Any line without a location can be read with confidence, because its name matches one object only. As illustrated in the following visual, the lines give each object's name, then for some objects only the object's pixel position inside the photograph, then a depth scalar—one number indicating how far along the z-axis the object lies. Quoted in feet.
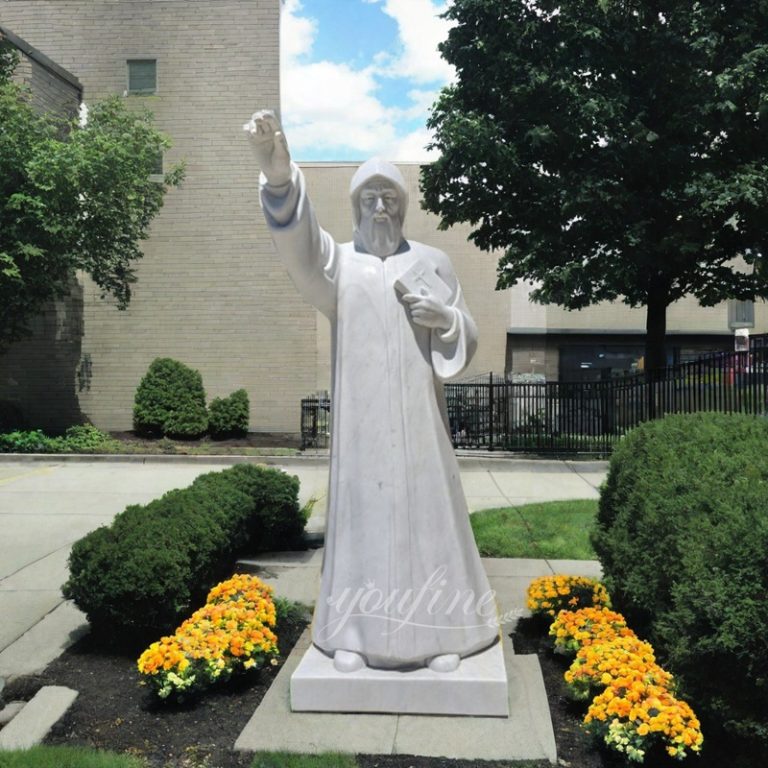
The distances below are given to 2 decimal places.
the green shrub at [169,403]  56.75
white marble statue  11.73
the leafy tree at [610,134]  43.80
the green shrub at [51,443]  51.88
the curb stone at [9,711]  12.57
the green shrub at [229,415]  57.57
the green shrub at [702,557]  9.93
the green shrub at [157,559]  15.07
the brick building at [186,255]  60.03
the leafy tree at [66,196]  47.39
